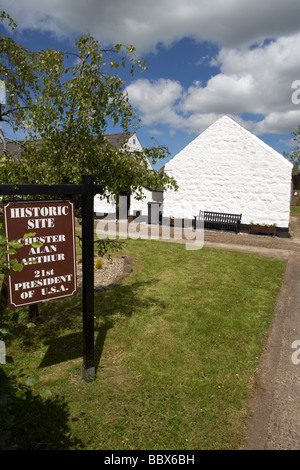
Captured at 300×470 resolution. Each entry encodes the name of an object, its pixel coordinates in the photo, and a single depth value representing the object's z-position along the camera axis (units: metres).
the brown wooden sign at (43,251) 3.42
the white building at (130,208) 21.08
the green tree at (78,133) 4.72
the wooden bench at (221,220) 17.31
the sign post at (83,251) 3.51
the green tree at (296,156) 47.44
